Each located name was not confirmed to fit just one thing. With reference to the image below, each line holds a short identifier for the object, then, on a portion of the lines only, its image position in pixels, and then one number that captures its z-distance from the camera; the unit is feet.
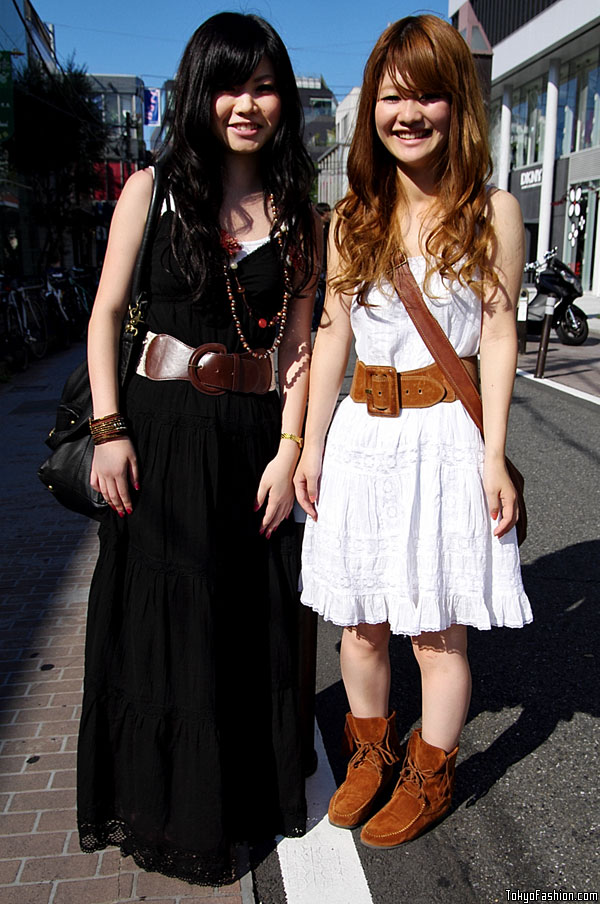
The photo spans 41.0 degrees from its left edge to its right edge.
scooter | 43.37
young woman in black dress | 6.54
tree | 63.57
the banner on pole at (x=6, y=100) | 39.50
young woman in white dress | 6.46
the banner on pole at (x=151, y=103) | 123.13
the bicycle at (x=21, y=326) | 37.06
